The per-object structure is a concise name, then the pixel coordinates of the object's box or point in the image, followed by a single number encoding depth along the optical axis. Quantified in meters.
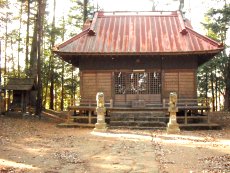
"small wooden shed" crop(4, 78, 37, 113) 23.67
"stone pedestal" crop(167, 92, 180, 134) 17.62
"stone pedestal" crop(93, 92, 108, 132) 18.36
